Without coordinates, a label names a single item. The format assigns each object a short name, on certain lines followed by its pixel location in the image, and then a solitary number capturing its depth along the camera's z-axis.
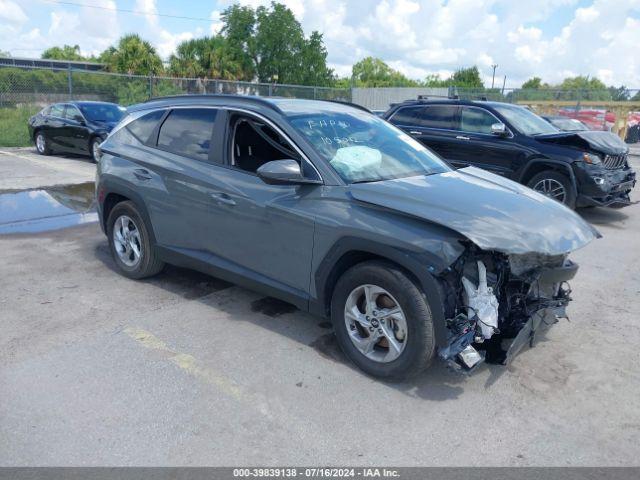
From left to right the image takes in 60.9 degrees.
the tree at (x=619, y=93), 23.36
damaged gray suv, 3.32
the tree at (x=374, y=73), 110.88
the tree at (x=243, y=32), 59.53
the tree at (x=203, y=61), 43.91
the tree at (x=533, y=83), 96.46
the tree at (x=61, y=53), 94.61
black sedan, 13.69
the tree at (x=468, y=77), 87.86
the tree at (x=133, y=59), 38.00
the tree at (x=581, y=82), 104.06
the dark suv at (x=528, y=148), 8.17
